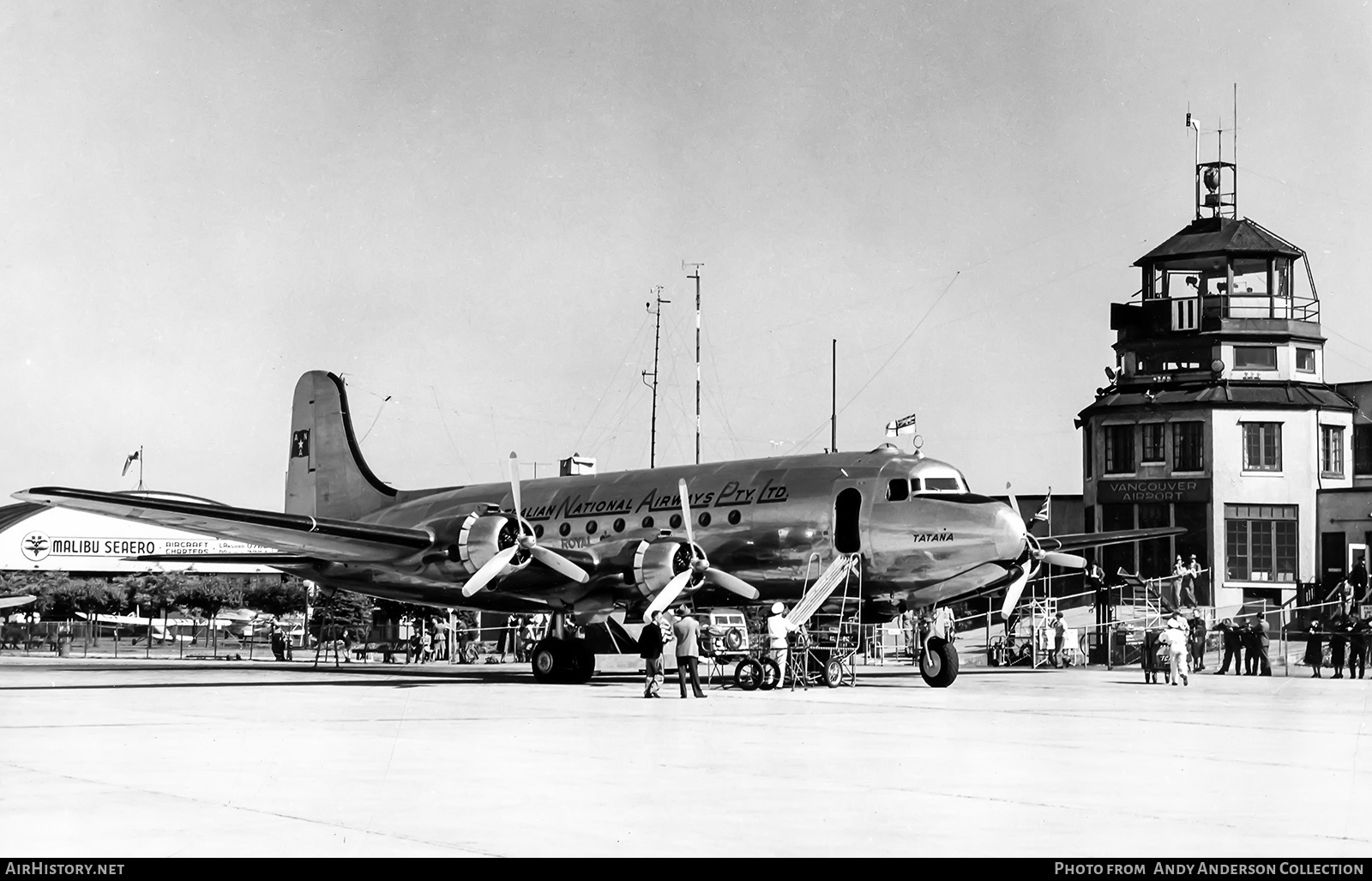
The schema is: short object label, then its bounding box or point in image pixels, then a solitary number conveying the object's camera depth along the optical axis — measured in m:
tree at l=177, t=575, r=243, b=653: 82.62
